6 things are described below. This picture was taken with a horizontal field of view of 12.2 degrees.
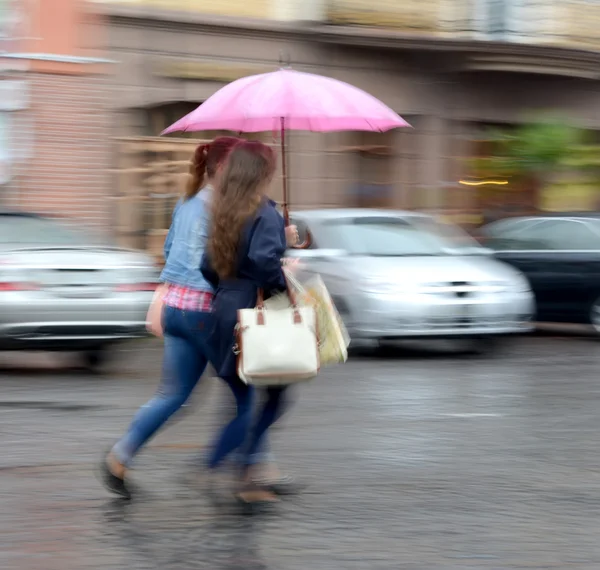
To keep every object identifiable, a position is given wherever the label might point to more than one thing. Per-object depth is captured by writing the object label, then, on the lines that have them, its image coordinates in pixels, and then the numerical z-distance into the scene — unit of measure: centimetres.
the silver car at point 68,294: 2200
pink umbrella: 1523
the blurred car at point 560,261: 2990
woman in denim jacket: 1189
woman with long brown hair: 1148
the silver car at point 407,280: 2523
